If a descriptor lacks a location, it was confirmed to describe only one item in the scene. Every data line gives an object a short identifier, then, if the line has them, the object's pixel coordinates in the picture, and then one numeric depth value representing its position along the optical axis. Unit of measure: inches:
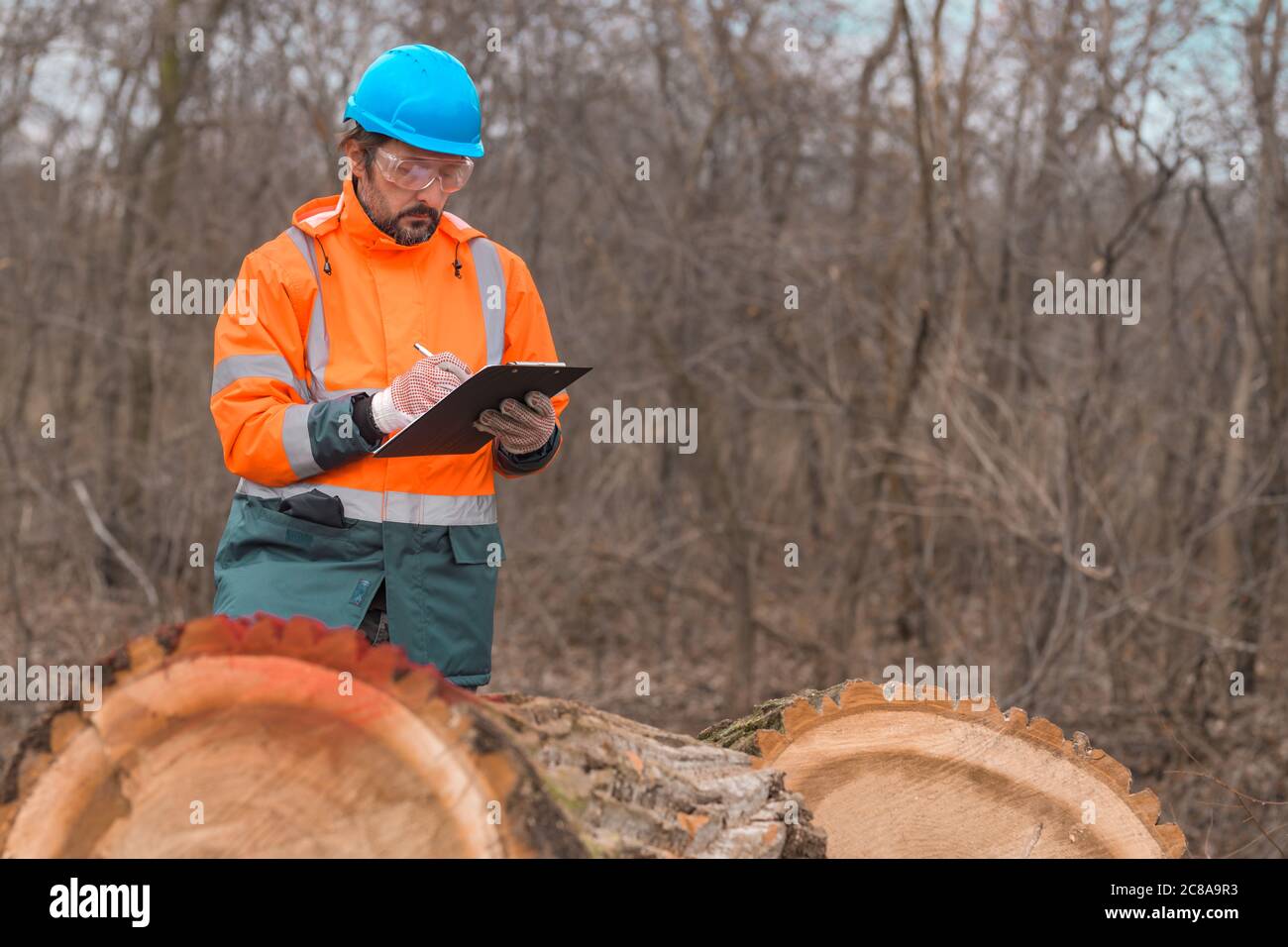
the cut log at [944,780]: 116.0
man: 116.9
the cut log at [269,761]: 88.0
